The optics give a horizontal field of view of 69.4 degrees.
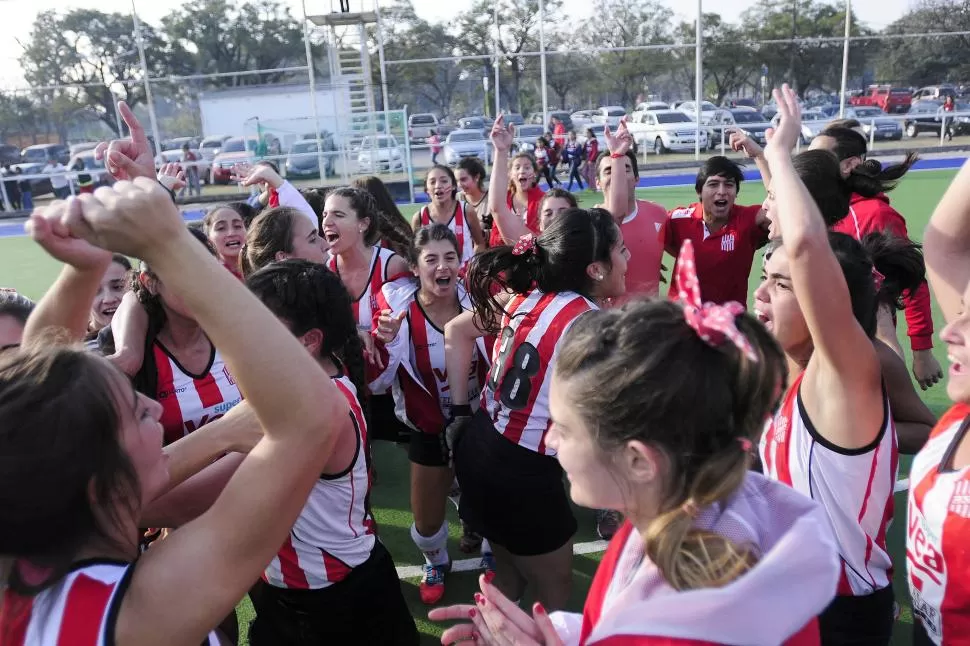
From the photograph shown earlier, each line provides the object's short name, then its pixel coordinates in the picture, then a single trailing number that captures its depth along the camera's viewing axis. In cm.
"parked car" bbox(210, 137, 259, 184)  1960
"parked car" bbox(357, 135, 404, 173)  1970
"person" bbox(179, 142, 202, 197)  2020
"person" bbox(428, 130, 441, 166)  2402
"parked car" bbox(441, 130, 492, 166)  2323
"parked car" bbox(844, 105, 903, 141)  2397
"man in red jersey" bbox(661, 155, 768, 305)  482
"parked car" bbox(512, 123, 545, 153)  2383
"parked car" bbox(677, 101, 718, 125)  2734
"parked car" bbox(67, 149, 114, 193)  2127
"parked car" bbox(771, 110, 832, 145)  2292
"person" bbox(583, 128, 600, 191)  2044
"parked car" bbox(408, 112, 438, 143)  2815
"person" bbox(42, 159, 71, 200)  2119
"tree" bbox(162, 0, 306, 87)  4109
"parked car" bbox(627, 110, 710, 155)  2455
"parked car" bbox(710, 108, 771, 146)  2359
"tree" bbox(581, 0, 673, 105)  3697
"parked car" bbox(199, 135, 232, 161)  2250
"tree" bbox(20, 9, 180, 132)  3856
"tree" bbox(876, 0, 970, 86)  3512
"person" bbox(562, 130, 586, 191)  2017
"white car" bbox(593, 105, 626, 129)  3205
